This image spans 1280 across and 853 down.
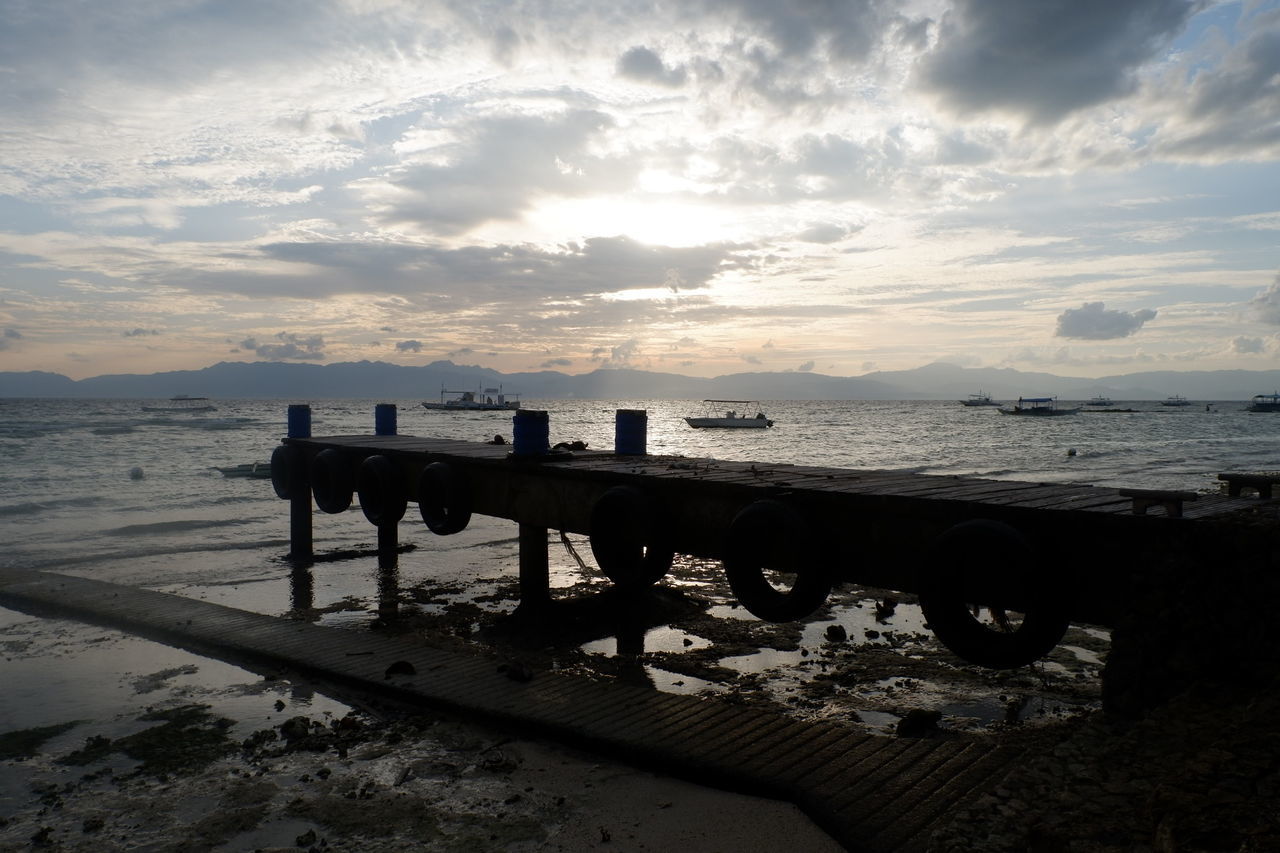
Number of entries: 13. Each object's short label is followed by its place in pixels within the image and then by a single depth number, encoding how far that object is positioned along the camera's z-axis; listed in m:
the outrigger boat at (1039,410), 129.00
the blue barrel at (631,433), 11.09
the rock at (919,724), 7.21
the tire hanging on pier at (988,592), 5.50
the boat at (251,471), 34.94
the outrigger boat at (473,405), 146.62
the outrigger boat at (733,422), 89.50
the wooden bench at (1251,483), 6.09
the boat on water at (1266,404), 137.93
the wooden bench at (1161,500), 5.11
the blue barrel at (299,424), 16.05
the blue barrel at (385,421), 16.84
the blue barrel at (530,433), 10.43
